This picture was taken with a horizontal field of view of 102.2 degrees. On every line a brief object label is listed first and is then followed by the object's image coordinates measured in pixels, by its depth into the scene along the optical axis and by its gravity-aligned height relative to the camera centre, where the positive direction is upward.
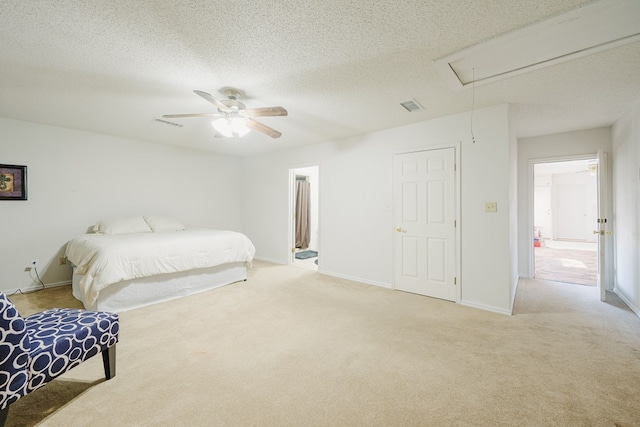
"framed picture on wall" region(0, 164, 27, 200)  3.58 +0.44
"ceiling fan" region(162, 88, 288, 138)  2.57 +1.03
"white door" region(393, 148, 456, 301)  3.36 -0.07
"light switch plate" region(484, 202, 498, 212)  3.02 +0.13
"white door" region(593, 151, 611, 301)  3.29 +0.03
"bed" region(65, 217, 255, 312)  2.78 -0.58
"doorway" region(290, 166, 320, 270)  7.01 +0.15
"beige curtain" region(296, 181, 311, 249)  7.03 +0.06
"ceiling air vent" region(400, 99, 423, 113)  2.95 +1.32
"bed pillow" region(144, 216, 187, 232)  4.43 -0.15
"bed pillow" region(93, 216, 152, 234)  4.01 -0.18
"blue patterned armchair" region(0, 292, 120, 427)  1.23 -0.73
